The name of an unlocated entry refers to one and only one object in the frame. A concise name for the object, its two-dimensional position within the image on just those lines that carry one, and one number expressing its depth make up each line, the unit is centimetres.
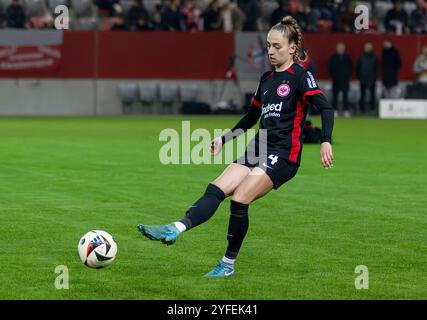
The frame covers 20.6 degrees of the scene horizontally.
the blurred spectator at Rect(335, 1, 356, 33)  4128
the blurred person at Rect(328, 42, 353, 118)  3994
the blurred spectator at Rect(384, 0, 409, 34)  4200
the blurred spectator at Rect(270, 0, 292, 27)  3931
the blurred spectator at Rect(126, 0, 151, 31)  3972
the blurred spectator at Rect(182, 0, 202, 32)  4034
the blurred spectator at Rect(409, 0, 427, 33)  4259
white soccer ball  988
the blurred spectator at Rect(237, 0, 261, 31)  4066
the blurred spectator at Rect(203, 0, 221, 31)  4028
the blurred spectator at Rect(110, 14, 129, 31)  3953
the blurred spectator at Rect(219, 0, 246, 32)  4053
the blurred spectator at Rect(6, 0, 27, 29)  3756
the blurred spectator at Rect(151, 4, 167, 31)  4003
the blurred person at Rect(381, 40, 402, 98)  4059
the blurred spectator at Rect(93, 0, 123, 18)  3939
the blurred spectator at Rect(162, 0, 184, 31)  3987
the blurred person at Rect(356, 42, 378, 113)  4031
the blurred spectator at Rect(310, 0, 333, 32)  4122
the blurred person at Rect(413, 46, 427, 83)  4116
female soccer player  988
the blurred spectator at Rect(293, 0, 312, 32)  3972
